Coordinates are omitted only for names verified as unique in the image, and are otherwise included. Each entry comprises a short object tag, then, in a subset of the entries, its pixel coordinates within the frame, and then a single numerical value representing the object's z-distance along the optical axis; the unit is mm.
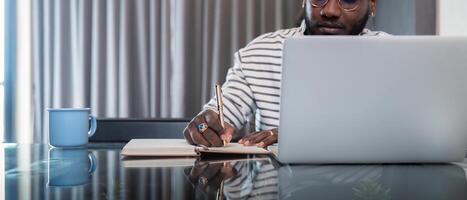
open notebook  925
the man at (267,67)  1353
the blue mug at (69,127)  1051
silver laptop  718
